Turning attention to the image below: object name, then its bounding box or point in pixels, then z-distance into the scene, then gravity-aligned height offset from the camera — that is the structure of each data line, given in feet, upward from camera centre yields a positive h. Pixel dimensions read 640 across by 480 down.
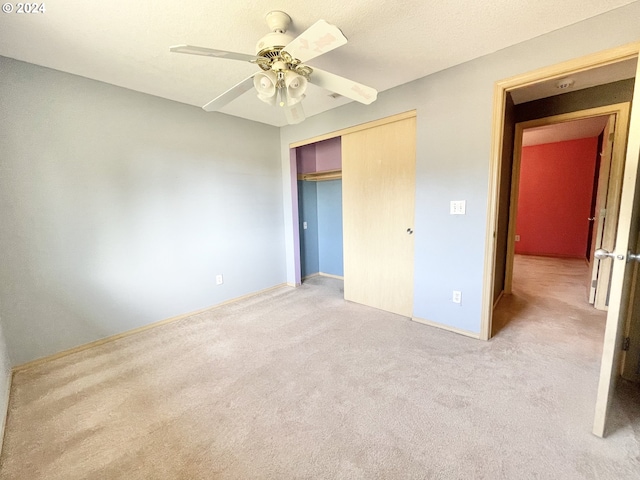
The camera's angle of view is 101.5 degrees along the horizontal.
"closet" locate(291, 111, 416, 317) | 8.84 -0.06
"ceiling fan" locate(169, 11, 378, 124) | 4.04 +2.58
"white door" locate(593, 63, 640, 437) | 3.89 -1.01
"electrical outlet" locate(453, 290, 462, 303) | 7.82 -2.68
